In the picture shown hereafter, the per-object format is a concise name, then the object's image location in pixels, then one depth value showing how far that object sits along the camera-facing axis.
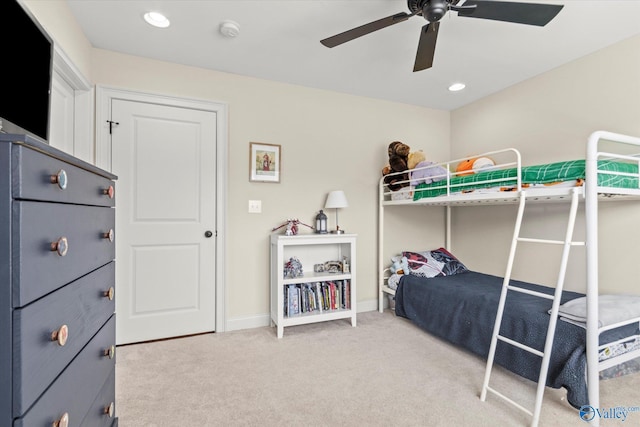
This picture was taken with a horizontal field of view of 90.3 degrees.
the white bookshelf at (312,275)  2.75
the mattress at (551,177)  1.82
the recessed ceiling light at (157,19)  2.06
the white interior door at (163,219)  2.57
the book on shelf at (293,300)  2.82
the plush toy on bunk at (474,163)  2.93
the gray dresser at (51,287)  0.66
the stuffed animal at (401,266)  3.28
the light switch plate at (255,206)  2.97
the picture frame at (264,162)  2.96
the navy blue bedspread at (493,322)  1.74
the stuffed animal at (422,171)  2.87
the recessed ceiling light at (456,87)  3.11
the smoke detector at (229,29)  2.14
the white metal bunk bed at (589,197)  1.63
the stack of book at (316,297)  2.84
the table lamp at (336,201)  3.03
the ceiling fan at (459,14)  1.51
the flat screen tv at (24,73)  1.03
